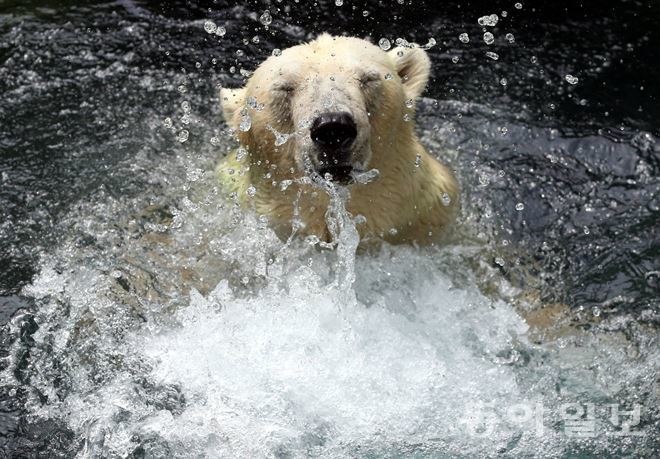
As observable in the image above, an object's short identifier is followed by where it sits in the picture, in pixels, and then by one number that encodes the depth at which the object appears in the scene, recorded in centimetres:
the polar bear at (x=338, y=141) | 796
